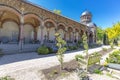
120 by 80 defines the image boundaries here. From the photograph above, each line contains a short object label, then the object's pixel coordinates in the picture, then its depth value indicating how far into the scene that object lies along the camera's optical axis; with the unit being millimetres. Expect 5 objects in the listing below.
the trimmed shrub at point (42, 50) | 7244
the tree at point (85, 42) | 4174
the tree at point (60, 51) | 3898
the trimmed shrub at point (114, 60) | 5187
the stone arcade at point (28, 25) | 7268
